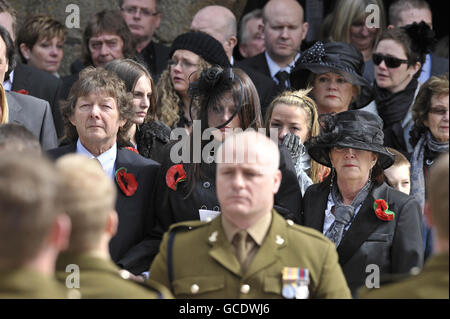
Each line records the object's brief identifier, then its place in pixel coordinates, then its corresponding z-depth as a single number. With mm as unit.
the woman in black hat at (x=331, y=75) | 12297
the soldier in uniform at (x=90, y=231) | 6016
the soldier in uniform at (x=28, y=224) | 5258
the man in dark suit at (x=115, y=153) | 9766
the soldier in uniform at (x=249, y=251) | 7066
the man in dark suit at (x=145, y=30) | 14578
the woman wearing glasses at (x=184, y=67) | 12648
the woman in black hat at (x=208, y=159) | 9531
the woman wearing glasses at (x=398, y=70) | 12867
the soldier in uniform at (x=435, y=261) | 5957
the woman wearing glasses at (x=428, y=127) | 11414
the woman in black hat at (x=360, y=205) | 8984
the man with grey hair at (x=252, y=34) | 15875
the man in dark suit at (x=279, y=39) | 14281
